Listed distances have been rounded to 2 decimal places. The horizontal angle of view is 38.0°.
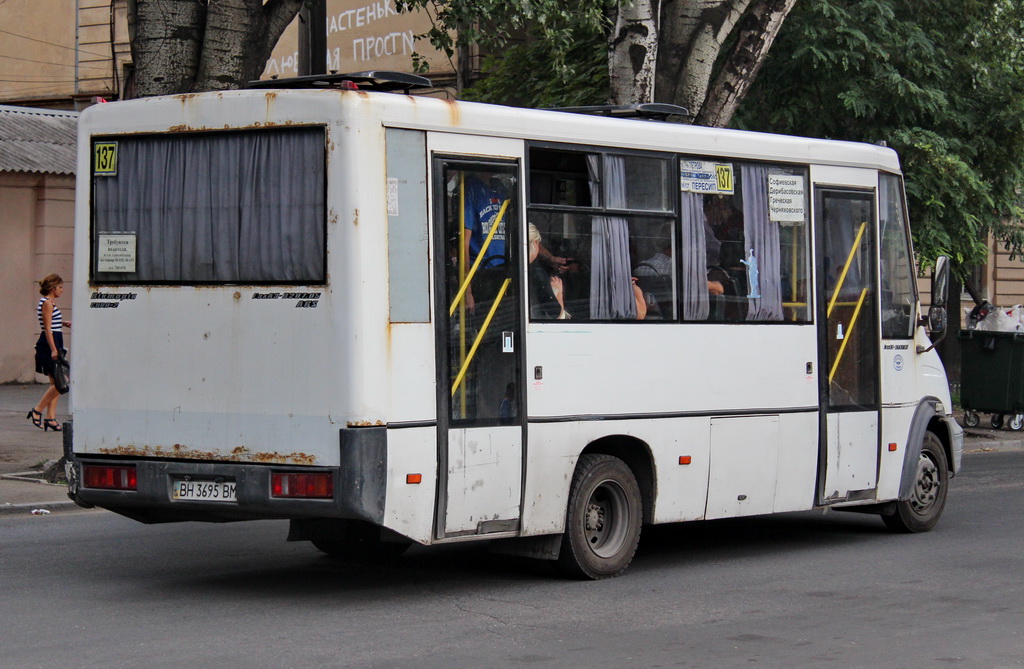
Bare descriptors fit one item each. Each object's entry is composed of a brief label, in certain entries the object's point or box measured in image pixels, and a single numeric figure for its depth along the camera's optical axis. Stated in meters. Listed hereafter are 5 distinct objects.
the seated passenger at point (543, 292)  8.64
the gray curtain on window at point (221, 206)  7.91
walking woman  17.22
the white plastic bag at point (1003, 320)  21.40
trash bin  20.88
